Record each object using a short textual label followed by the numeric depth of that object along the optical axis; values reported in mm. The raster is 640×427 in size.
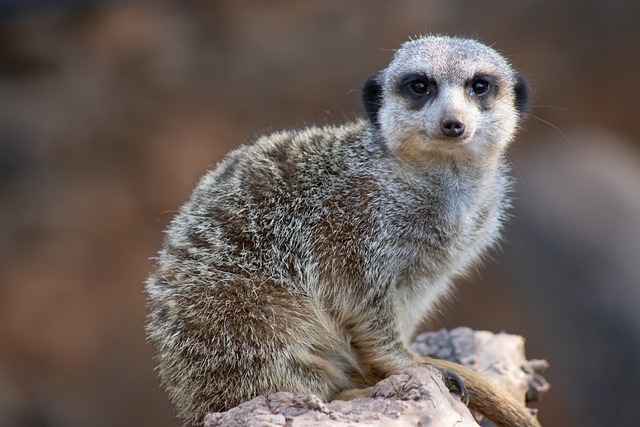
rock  4551
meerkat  5562
